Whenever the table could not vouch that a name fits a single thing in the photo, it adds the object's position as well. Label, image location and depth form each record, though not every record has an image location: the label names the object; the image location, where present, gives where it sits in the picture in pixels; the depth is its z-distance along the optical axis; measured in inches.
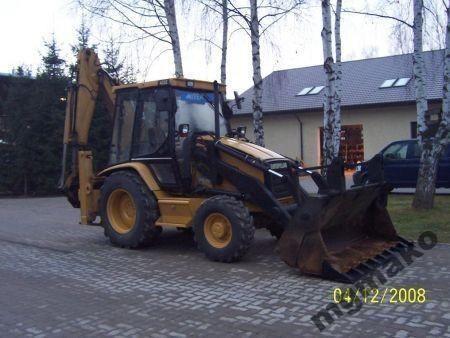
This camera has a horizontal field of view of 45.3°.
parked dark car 620.4
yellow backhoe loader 274.1
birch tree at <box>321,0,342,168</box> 518.6
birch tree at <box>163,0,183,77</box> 598.0
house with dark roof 999.6
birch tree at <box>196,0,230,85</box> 601.8
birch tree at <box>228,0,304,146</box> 533.0
